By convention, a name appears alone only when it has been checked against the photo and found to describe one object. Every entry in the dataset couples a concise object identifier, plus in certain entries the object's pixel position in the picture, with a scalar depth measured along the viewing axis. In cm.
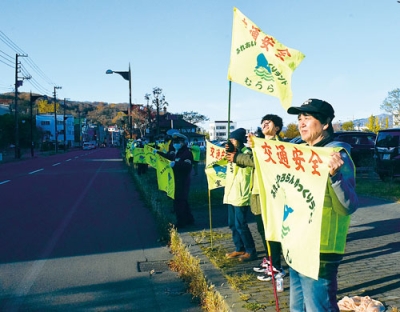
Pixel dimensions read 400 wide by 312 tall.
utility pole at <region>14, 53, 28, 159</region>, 4538
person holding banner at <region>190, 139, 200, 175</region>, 1501
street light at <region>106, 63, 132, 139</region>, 2600
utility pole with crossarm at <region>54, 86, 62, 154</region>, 7182
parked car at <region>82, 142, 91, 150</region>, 9519
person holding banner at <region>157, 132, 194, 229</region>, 797
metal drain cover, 609
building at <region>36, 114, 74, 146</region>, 11181
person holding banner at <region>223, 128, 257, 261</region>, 550
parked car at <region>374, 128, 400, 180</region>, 1457
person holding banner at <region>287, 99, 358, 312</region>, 258
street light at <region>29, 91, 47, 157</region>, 4678
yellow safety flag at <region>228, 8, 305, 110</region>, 457
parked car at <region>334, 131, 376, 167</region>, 1956
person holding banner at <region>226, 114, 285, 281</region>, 480
